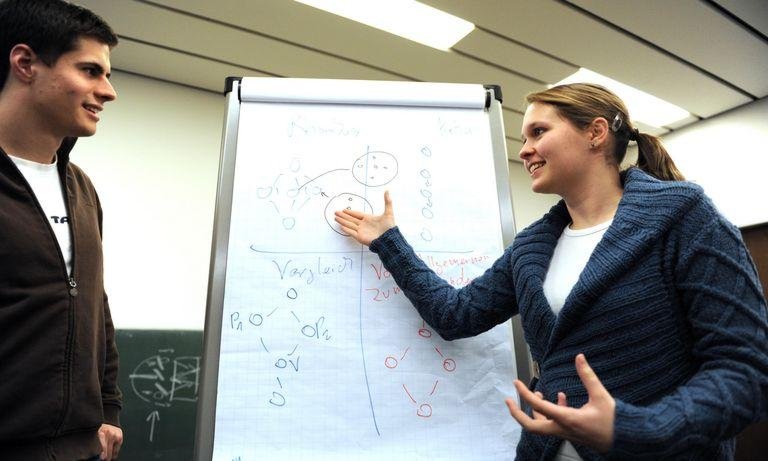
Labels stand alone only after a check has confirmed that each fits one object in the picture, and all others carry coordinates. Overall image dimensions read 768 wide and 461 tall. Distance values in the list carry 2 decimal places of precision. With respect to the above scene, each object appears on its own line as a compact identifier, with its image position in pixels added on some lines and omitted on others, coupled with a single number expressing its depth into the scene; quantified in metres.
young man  0.79
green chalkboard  2.20
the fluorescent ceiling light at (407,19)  2.19
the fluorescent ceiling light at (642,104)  2.86
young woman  0.63
